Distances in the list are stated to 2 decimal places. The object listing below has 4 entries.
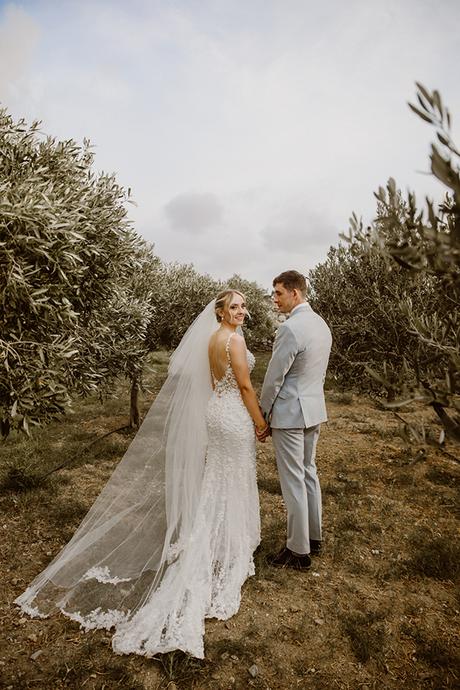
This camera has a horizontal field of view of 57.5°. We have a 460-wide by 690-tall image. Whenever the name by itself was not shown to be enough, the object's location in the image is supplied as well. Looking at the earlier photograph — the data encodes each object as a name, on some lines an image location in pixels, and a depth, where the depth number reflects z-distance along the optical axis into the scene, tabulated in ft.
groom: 17.15
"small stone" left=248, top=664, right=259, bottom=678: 13.00
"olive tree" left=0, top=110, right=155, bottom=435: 14.96
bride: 14.97
